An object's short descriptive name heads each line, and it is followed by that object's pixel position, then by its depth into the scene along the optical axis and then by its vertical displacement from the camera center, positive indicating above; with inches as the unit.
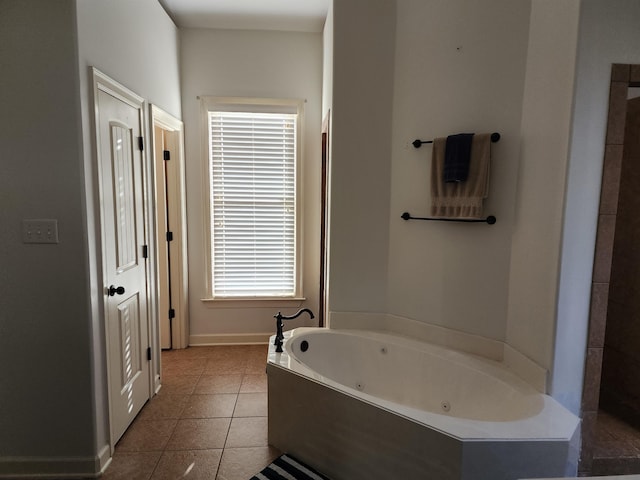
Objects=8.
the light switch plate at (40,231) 73.0 -6.5
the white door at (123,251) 81.4 -12.5
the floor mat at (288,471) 77.8 -57.6
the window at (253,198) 140.2 +1.5
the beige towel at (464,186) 84.5 +4.6
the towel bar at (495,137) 83.7 +15.7
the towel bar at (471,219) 86.1 -3.4
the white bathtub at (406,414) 59.7 -41.2
